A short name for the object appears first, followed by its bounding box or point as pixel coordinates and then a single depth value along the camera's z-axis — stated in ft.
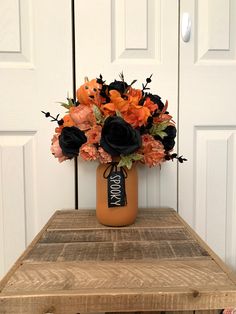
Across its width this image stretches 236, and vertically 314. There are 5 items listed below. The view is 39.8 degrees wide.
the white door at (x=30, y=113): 3.27
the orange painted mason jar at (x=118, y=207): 2.73
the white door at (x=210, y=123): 3.37
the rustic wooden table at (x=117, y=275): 1.68
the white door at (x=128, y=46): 3.29
